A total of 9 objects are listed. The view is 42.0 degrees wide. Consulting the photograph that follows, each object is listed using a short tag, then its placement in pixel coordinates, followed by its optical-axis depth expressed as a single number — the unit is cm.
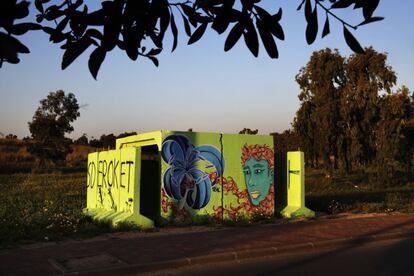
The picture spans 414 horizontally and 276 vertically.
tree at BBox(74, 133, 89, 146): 7606
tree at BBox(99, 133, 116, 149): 7641
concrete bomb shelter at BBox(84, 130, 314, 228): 1442
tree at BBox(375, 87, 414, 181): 3002
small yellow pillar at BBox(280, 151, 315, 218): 1622
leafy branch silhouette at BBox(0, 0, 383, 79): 211
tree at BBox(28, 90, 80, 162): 3869
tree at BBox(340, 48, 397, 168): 3102
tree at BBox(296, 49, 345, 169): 3162
